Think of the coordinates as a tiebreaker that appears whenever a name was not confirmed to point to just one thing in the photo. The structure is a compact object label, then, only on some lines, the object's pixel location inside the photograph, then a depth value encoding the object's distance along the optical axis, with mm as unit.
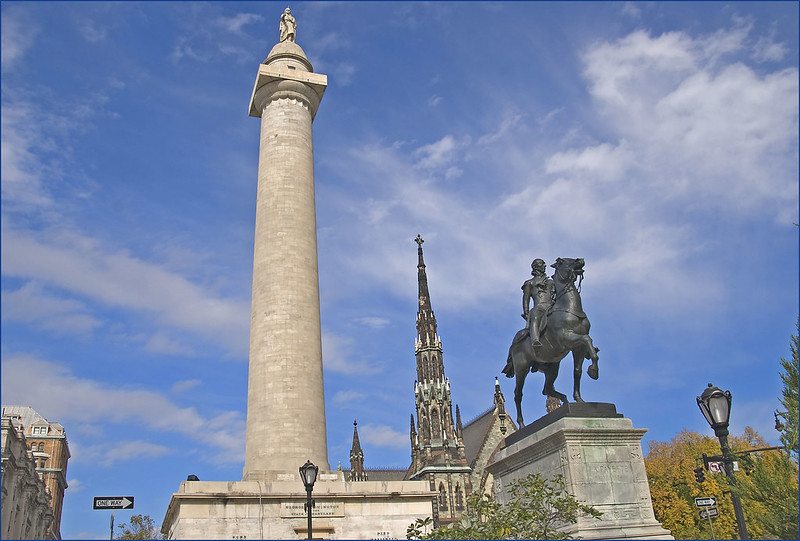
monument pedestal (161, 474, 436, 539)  20797
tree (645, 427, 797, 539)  44844
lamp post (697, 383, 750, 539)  12523
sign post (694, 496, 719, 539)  22103
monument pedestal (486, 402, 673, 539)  12469
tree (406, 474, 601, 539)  11078
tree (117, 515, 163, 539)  57156
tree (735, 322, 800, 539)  13820
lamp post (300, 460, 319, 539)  17219
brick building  91062
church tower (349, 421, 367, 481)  80375
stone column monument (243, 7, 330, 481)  24344
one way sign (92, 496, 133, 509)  17938
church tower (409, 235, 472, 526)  67125
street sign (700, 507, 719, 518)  25678
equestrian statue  14039
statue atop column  34469
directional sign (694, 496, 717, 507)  22141
